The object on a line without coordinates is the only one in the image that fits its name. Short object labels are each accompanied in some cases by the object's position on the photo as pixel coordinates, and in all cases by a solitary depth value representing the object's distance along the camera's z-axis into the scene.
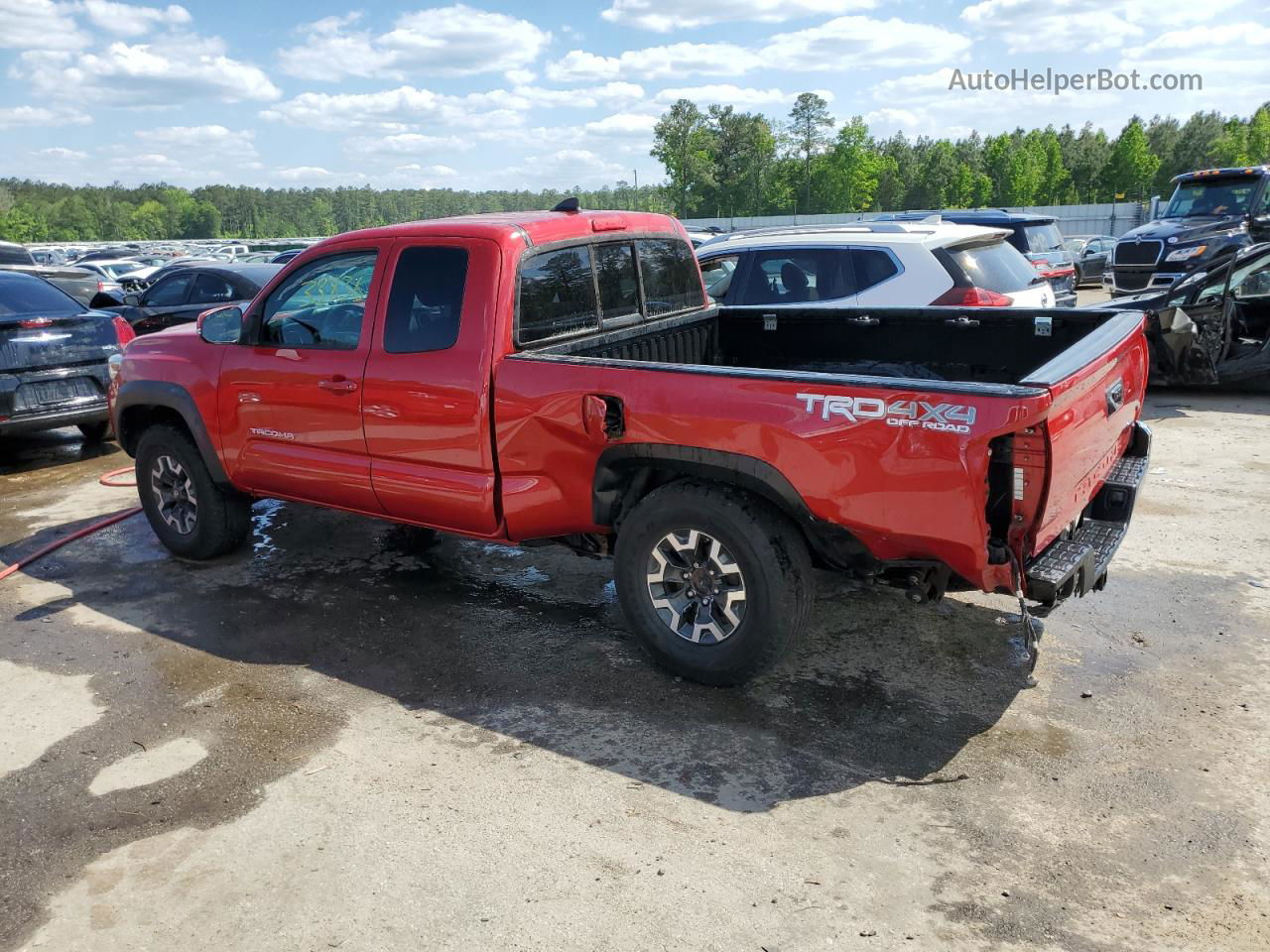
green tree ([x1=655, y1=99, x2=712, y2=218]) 91.50
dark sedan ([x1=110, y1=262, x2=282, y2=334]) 11.88
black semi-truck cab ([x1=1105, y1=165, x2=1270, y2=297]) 16.19
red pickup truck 3.51
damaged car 9.29
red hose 6.21
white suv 7.64
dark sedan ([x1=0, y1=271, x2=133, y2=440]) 8.46
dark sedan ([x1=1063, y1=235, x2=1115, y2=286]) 23.34
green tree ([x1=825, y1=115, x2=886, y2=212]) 79.44
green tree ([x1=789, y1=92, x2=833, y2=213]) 89.00
